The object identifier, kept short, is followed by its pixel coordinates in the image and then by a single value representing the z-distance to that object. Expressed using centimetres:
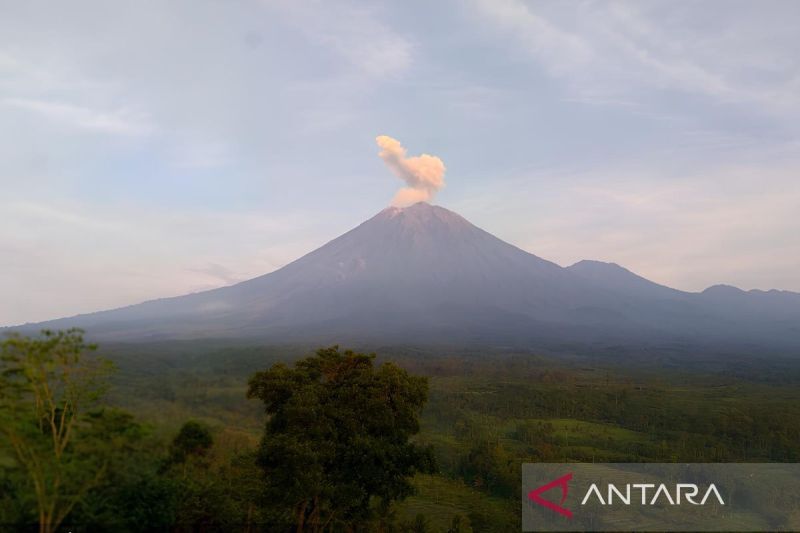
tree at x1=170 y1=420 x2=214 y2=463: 1764
